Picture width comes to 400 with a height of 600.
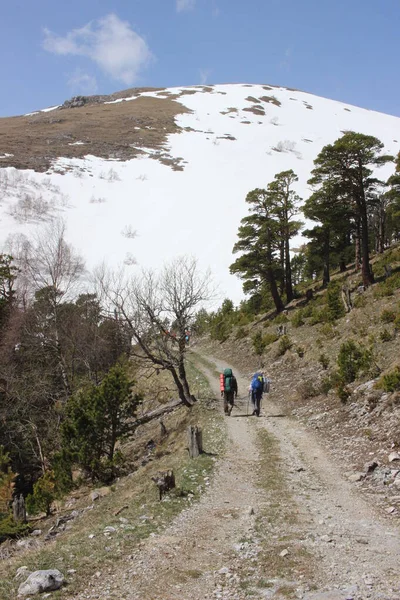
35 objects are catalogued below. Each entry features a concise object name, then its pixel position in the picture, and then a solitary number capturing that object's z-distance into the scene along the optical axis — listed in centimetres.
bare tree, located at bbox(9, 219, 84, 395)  2047
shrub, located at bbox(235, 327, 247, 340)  2967
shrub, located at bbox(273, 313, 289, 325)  2626
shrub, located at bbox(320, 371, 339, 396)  1409
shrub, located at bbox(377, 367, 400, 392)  1087
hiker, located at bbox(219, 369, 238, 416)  1545
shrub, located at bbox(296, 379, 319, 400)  1506
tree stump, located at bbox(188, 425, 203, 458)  1090
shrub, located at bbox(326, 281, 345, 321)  2125
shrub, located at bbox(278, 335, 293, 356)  2120
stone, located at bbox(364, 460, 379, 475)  845
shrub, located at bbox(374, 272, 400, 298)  1995
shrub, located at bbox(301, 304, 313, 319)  2437
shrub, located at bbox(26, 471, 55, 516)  1324
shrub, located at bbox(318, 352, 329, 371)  1636
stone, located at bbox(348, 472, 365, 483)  825
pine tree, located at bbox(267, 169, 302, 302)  2864
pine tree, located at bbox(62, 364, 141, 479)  1405
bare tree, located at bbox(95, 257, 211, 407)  1655
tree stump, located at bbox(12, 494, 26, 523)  1240
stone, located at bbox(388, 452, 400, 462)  858
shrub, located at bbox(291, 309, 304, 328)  2386
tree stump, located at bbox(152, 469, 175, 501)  823
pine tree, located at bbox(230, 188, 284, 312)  2814
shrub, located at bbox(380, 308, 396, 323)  1687
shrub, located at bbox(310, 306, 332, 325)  2156
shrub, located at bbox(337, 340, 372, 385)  1345
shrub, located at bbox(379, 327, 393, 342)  1506
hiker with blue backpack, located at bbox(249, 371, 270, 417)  1456
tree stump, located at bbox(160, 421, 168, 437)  1683
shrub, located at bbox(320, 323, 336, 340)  1913
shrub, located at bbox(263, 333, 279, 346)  2402
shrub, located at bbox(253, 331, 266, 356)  2346
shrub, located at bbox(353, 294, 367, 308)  2045
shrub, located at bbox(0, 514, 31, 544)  1098
